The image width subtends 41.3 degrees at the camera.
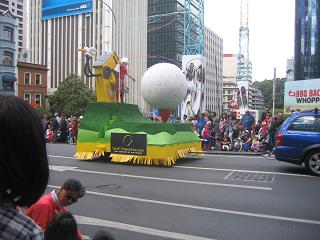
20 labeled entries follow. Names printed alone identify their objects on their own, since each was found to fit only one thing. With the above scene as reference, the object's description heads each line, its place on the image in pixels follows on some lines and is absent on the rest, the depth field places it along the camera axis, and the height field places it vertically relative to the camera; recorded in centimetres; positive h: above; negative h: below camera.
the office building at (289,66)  11784 +1382
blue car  1099 -73
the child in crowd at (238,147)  1846 -150
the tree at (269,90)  11800 +763
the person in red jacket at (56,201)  354 -79
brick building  6700 +474
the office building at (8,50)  6081 +886
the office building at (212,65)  13600 +1573
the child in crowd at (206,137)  1859 -109
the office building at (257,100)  13862 +442
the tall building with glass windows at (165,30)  9978 +2021
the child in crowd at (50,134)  2405 -134
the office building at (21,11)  14677 +3514
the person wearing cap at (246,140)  1819 -120
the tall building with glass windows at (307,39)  9631 +1716
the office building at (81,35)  8925 +1787
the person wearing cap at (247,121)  1916 -38
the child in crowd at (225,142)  1864 -132
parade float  1302 -45
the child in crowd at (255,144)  1780 -135
